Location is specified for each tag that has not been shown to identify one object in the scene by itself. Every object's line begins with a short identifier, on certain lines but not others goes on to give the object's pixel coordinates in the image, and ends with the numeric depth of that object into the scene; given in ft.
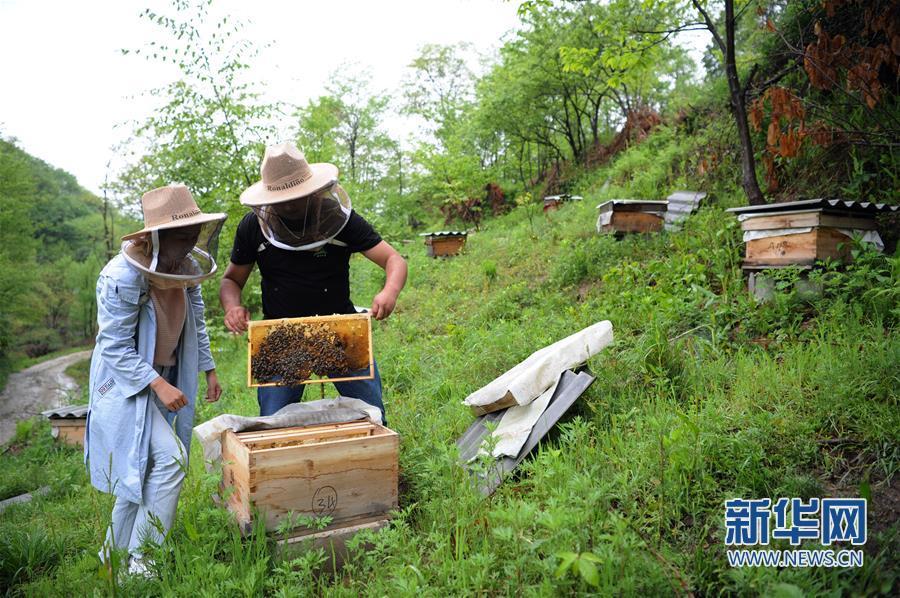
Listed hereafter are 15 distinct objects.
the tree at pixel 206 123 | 37.68
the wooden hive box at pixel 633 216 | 24.71
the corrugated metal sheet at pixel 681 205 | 23.57
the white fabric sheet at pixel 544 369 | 12.02
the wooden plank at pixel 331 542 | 8.76
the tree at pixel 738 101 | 20.15
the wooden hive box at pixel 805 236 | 14.98
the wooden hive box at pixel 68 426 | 28.45
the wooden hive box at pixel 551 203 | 44.57
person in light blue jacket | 9.60
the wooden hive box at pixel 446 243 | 43.45
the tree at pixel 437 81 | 114.32
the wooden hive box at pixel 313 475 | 8.77
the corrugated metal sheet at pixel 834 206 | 14.74
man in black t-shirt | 11.26
